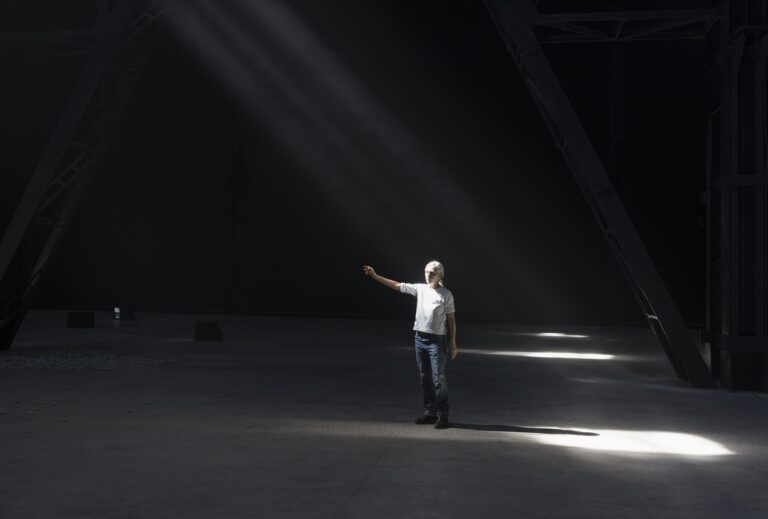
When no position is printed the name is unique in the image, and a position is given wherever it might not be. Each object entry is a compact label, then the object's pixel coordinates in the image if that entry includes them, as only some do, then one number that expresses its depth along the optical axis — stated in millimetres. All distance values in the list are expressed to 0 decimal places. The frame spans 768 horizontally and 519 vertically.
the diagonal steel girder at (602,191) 13836
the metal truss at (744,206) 13438
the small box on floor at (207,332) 21188
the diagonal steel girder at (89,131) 18031
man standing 9969
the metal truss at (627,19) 14273
